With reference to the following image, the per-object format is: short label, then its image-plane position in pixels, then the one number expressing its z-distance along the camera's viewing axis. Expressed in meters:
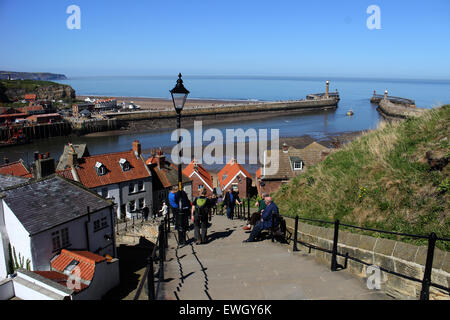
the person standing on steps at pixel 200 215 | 9.98
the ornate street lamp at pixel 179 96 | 9.27
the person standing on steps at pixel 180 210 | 9.91
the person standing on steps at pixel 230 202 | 14.47
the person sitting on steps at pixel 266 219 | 9.12
